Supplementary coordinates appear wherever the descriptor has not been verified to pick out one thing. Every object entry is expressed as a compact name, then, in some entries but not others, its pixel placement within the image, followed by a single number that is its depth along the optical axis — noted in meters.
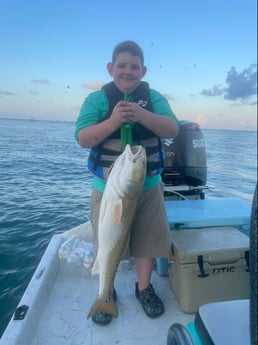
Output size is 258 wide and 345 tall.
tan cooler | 2.68
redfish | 2.03
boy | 2.30
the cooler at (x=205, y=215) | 3.19
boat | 1.58
